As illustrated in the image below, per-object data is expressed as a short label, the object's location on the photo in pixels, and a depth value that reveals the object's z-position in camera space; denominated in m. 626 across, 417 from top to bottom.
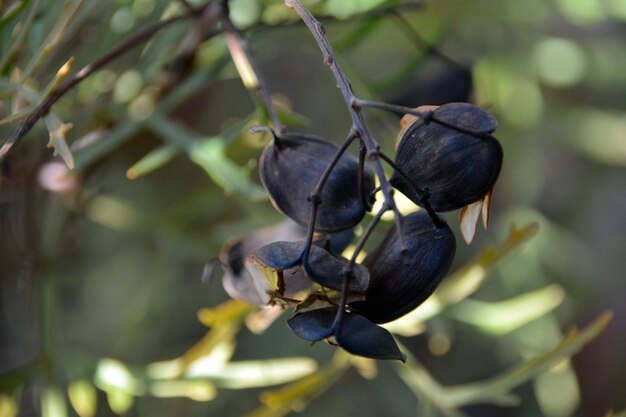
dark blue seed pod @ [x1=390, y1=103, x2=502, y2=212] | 0.25
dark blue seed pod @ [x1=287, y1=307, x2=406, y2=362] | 0.25
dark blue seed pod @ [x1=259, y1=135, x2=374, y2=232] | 0.26
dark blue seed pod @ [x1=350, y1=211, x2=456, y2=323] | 0.26
